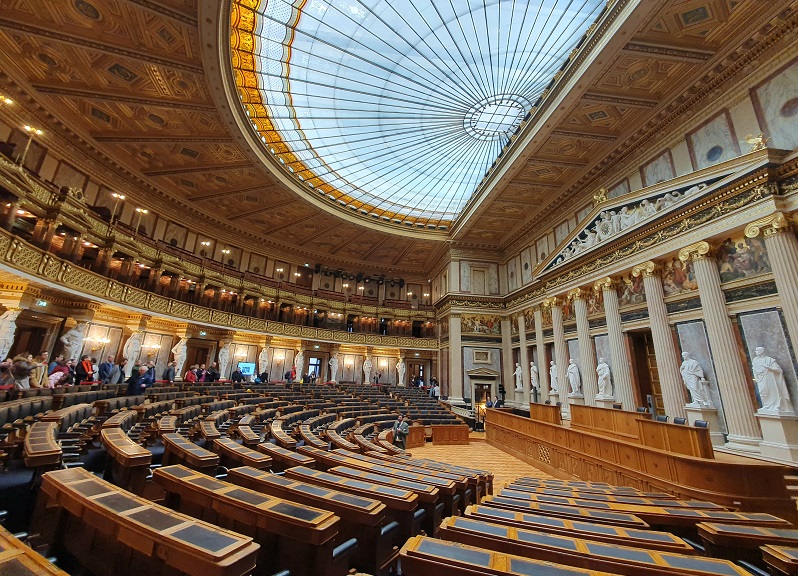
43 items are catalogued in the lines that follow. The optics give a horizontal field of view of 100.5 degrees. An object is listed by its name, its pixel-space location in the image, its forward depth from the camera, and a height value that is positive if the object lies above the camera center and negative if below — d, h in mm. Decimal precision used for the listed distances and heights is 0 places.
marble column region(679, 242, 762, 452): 8406 +827
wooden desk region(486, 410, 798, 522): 5566 -1672
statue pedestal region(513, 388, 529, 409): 19159 -968
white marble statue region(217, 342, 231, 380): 19500 +689
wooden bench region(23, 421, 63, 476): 2443 -647
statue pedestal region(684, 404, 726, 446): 9062 -805
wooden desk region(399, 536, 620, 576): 1358 -753
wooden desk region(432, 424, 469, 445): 12875 -2100
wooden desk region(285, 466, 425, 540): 2502 -894
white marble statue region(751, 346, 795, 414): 7703 +111
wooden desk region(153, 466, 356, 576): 1768 -823
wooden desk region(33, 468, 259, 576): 1326 -710
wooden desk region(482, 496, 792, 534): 2994 -1158
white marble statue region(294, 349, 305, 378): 22953 +701
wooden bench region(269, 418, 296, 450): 4719 -941
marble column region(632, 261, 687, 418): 10359 +1307
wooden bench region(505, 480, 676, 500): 4580 -1533
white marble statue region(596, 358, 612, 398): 12746 +188
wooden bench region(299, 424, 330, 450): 5262 -1070
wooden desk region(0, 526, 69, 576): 1076 -649
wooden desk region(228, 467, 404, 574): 2145 -889
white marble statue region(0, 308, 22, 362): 9969 +978
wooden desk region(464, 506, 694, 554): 2049 -956
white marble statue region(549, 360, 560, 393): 16172 +198
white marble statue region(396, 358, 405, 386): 25531 +417
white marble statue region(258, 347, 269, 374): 21259 +675
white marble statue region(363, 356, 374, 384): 25373 +402
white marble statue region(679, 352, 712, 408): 9352 +156
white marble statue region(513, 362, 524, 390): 19203 +165
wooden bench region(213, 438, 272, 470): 3309 -840
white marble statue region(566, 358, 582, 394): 14430 +207
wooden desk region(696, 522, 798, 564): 2378 -1050
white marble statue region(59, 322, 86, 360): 12359 +877
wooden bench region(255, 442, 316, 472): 3666 -931
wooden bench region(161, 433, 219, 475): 3049 -798
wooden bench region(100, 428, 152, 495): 2682 -749
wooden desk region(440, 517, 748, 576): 1555 -850
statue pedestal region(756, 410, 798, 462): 7380 -1011
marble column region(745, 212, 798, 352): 7879 +3114
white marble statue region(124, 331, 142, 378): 15078 +749
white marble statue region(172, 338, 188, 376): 17219 +775
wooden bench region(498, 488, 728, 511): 3510 -1286
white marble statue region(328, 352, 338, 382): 24359 +548
